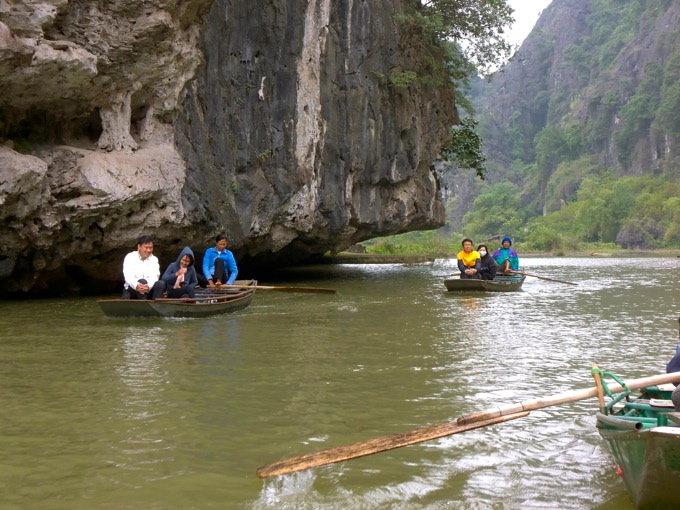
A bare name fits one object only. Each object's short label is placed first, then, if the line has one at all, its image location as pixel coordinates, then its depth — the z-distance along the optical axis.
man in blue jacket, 12.30
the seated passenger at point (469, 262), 14.75
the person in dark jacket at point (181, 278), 10.05
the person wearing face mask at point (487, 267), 14.84
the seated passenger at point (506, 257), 15.92
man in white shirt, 9.51
